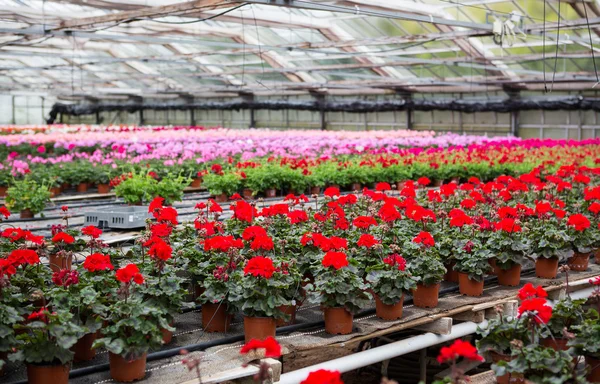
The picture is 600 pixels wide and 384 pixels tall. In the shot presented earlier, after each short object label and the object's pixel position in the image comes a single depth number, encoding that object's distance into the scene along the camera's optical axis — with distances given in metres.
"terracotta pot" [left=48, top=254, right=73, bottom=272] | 4.65
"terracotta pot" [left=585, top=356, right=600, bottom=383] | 3.28
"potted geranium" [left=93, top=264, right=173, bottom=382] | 3.14
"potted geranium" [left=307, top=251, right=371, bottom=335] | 3.86
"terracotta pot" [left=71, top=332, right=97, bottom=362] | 3.48
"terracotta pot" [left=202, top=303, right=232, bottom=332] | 4.00
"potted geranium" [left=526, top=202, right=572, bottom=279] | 5.27
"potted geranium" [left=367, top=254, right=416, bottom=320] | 4.08
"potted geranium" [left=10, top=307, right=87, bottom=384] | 2.98
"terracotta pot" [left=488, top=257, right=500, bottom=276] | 5.15
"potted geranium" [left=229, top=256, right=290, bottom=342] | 3.66
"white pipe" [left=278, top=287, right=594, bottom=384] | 3.47
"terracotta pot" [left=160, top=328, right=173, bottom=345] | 3.79
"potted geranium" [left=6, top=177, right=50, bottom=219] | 7.34
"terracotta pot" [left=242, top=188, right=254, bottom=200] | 9.62
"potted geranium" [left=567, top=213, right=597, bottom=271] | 5.51
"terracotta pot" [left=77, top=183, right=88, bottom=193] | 10.36
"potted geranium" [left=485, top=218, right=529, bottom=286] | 4.98
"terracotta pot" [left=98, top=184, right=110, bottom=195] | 10.30
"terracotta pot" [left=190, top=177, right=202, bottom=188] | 11.05
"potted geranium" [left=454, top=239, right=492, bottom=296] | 4.75
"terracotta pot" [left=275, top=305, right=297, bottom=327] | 3.97
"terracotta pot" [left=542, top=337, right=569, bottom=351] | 3.67
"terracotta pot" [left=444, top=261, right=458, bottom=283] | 5.26
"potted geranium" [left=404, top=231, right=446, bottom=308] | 4.40
